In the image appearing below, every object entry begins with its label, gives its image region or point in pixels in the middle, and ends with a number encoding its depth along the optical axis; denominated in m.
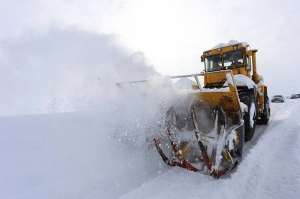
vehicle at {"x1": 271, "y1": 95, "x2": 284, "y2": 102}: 20.18
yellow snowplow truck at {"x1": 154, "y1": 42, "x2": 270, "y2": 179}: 3.27
